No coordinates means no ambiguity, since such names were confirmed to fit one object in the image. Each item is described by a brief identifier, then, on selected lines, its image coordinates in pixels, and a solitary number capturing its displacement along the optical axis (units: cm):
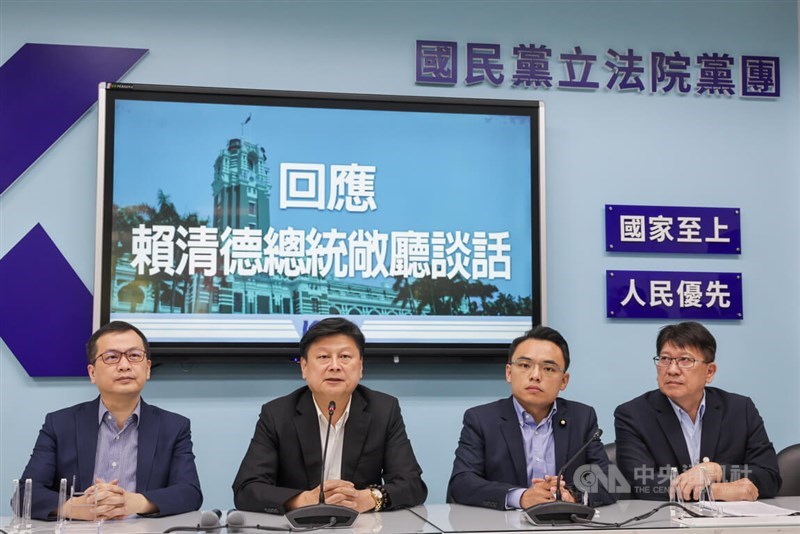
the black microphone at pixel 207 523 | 233
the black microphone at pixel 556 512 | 244
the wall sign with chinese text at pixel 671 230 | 409
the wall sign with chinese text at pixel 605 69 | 405
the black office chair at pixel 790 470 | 333
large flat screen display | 372
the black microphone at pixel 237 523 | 234
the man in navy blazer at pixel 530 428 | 307
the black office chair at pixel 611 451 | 332
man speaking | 297
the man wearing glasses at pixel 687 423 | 319
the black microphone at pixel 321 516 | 237
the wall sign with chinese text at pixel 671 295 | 407
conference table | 234
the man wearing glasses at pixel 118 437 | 287
